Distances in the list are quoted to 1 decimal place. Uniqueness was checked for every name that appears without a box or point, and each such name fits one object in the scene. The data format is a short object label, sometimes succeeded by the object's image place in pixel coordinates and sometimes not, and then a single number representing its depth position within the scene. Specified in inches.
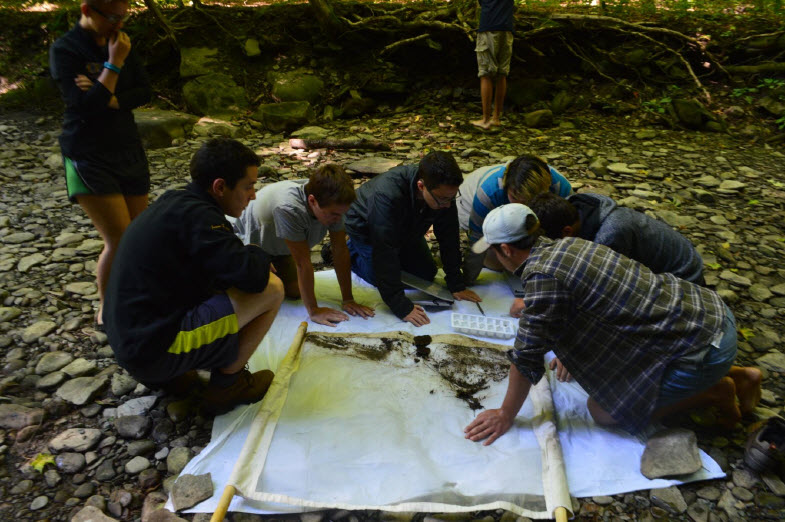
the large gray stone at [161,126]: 206.1
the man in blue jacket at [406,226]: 92.0
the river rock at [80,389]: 80.7
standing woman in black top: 80.4
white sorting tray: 96.7
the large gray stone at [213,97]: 259.8
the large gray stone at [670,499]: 65.2
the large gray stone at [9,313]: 99.1
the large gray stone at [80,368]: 86.5
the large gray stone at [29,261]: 117.3
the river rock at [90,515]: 62.6
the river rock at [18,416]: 75.0
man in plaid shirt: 61.7
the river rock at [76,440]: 72.6
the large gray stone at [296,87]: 268.7
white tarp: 65.6
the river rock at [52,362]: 87.0
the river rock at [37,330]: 94.4
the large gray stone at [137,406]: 79.4
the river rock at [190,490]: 64.3
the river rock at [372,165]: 178.3
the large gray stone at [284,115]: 234.4
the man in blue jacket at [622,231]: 81.4
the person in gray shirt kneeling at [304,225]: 87.3
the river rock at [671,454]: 67.8
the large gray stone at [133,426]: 75.5
